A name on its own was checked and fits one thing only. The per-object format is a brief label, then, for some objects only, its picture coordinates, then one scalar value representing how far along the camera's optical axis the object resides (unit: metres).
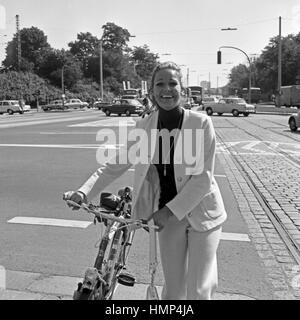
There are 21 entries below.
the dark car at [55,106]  65.94
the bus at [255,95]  76.38
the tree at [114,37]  116.50
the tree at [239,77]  107.41
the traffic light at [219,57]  43.84
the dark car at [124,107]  40.19
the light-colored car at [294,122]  19.77
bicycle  2.57
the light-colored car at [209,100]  42.31
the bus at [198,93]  66.35
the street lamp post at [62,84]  80.31
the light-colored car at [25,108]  56.88
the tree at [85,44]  113.81
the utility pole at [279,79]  39.52
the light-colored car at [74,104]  68.01
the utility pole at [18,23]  66.72
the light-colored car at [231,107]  37.60
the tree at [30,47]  97.44
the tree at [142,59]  125.62
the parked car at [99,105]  64.26
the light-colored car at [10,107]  55.22
